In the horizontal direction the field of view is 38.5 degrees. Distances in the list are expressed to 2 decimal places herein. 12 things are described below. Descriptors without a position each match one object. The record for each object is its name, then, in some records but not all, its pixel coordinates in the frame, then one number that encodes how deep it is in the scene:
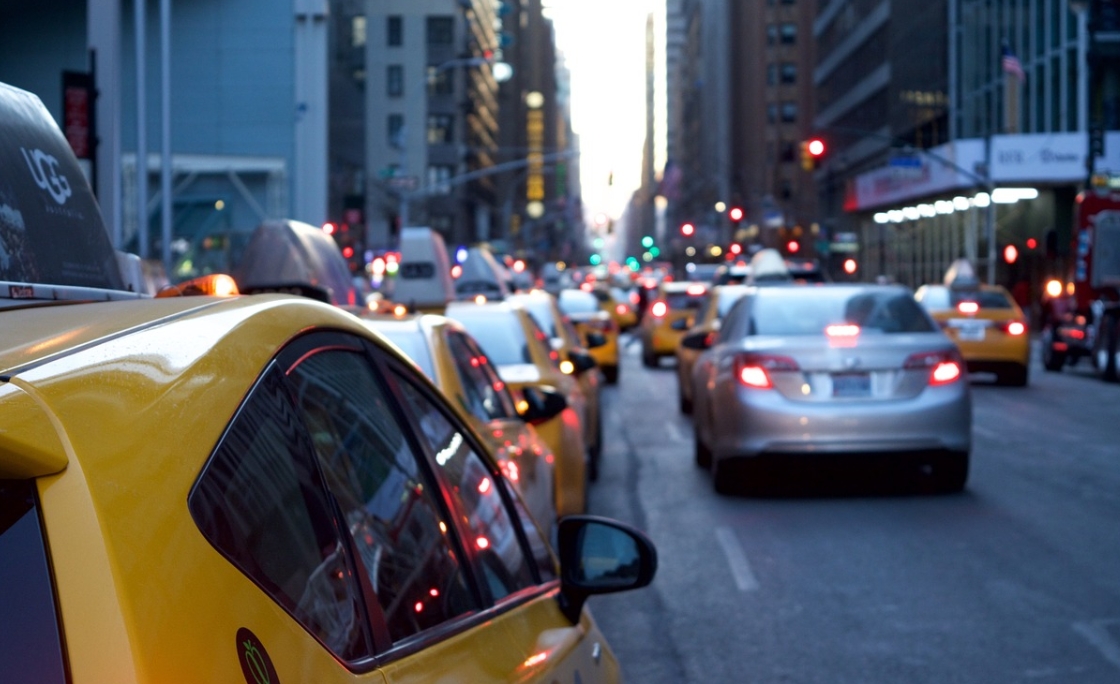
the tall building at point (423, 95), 96.50
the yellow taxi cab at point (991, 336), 24.48
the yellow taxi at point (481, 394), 7.67
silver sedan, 11.70
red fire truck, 27.92
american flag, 47.06
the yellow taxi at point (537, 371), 10.25
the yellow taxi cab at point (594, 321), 27.02
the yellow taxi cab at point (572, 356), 13.94
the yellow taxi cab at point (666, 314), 32.27
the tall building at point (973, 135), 53.34
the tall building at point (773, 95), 118.38
